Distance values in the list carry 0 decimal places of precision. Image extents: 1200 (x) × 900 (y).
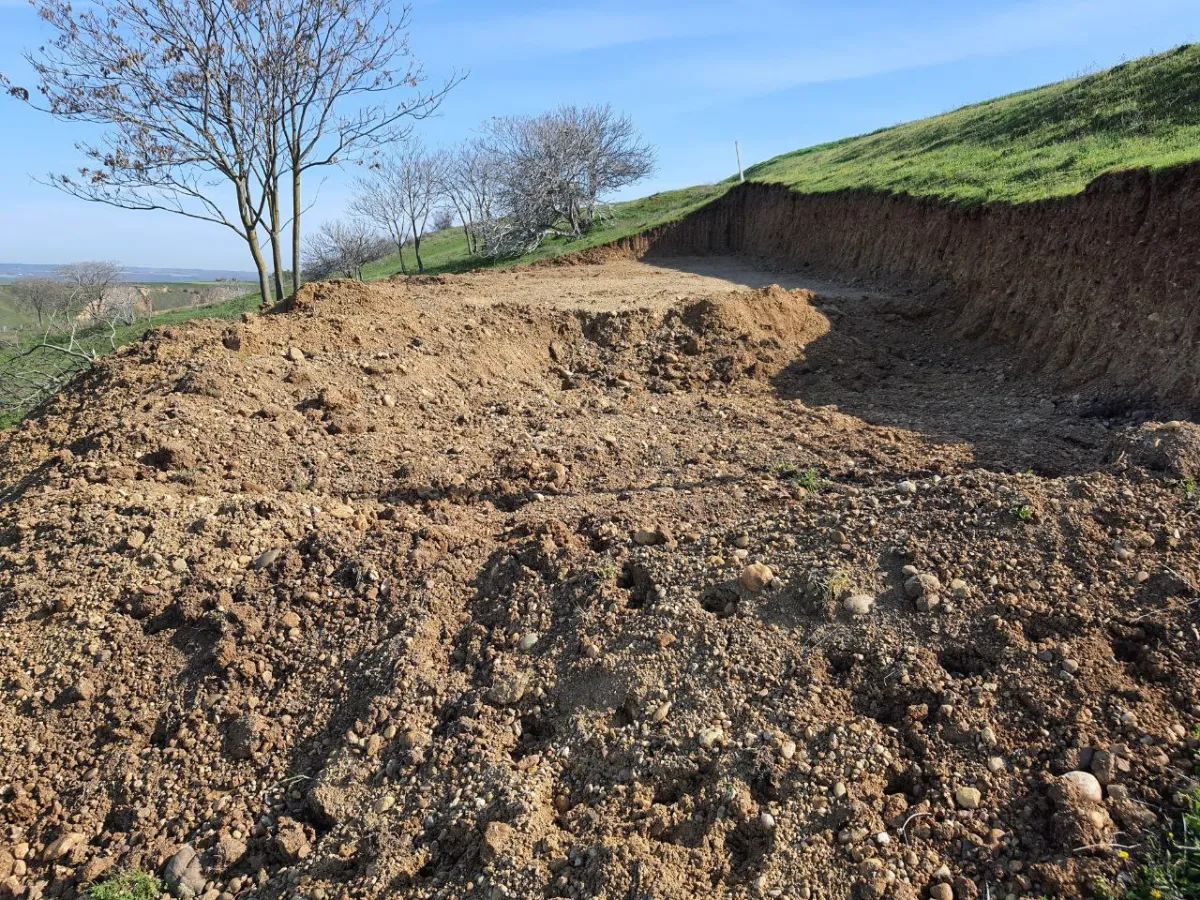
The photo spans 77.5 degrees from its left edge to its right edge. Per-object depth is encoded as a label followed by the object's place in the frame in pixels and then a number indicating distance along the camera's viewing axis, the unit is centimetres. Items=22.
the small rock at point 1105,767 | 258
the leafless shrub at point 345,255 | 3738
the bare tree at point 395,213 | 3631
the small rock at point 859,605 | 345
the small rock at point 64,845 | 316
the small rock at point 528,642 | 371
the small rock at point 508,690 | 345
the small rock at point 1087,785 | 252
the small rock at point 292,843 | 303
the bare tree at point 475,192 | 3351
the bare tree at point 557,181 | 2409
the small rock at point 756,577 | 370
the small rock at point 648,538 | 425
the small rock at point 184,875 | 300
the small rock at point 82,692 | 366
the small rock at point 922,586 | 344
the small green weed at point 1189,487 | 365
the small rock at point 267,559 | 425
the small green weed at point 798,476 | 479
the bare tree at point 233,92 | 1064
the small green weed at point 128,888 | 296
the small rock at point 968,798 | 264
